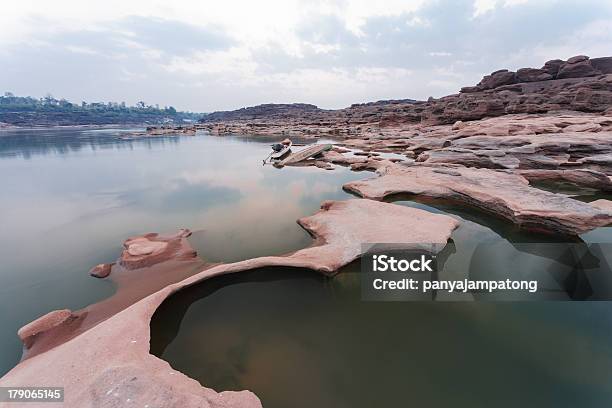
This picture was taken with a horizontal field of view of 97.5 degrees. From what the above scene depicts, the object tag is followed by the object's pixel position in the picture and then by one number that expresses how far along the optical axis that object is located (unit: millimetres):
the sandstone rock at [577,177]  14957
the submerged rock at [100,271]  8039
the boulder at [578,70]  50000
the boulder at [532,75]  54312
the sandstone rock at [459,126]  33375
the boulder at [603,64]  50000
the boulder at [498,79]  58188
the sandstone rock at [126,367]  3883
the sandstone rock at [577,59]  52219
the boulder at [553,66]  55062
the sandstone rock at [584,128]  21984
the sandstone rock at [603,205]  10023
